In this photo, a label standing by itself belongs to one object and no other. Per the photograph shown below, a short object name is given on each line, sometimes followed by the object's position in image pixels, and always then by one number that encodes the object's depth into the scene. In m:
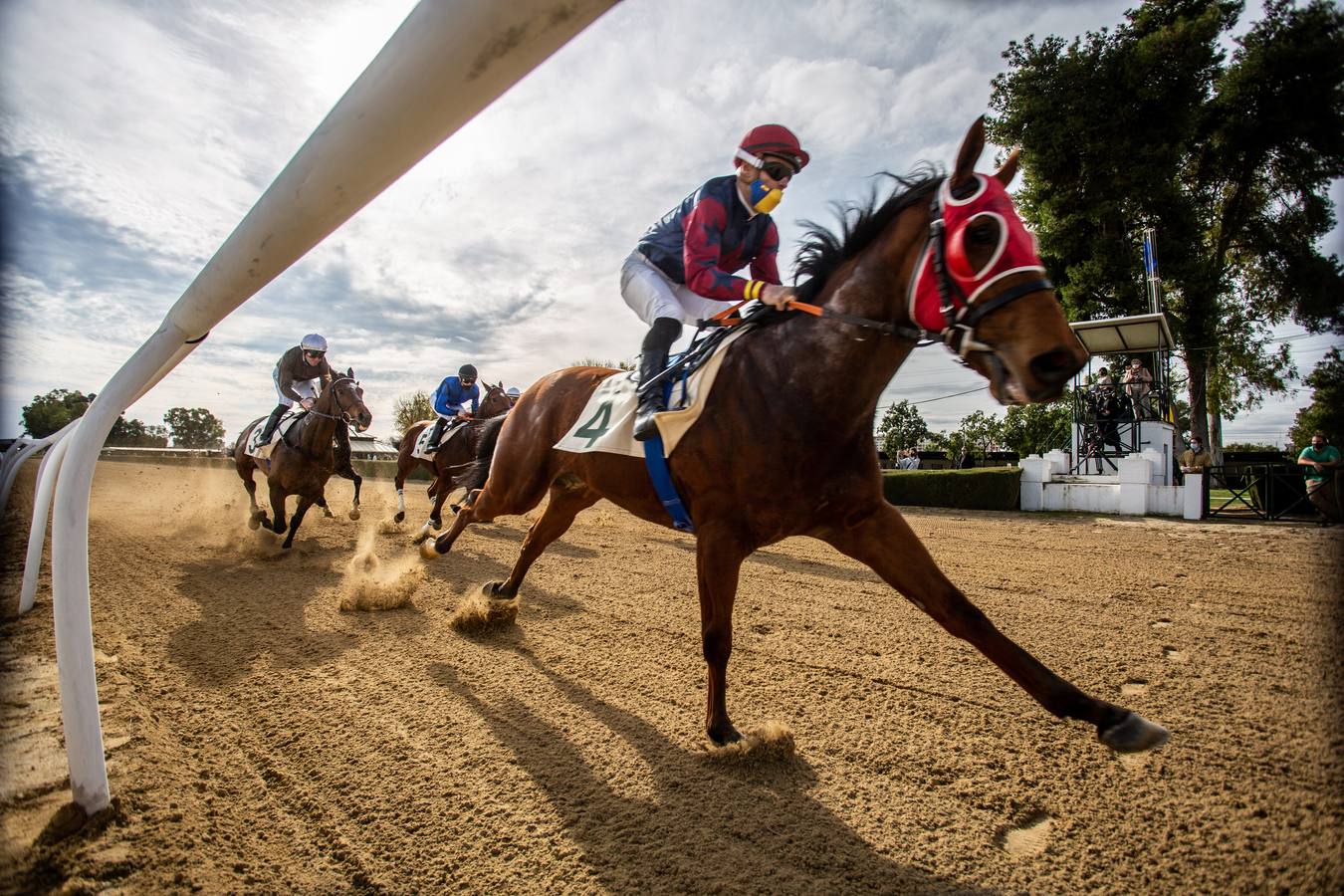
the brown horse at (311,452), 8.04
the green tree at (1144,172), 16.58
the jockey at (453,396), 10.80
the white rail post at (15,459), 5.16
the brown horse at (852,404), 2.13
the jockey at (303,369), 9.48
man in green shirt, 8.09
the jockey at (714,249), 3.02
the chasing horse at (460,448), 9.63
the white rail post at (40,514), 3.67
